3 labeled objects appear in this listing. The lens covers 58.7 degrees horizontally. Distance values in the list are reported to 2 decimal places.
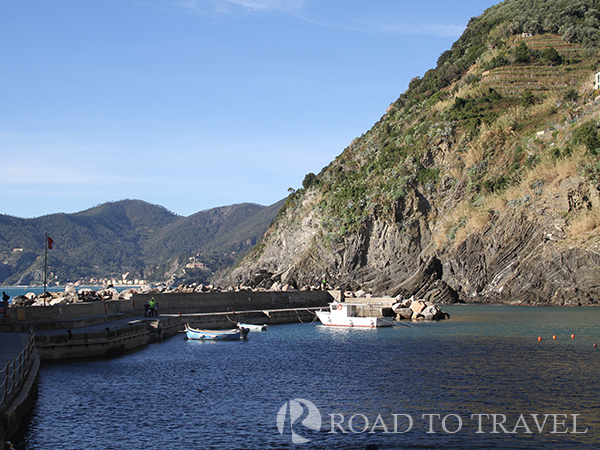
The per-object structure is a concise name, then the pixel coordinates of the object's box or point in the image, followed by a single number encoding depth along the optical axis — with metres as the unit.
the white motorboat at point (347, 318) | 48.72
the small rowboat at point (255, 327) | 45.97
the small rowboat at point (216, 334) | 40.00
